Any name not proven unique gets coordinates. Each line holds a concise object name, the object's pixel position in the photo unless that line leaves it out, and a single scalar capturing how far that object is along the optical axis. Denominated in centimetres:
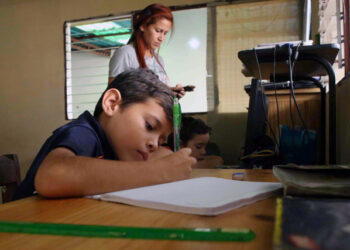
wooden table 25
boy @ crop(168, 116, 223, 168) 235
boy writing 50
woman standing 178
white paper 35
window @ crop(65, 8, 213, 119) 326
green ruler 25
